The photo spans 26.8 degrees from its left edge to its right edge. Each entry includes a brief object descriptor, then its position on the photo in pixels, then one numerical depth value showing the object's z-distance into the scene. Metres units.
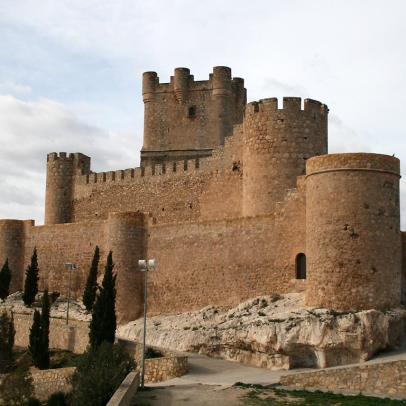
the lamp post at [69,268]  37.05
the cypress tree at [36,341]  32.97
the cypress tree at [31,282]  40.34
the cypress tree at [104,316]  30.80
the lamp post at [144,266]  24.97
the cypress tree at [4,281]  42.03
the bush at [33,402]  29.17
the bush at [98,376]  23.39
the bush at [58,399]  29.06
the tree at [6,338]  35.94
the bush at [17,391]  29.19
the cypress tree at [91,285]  37.12
